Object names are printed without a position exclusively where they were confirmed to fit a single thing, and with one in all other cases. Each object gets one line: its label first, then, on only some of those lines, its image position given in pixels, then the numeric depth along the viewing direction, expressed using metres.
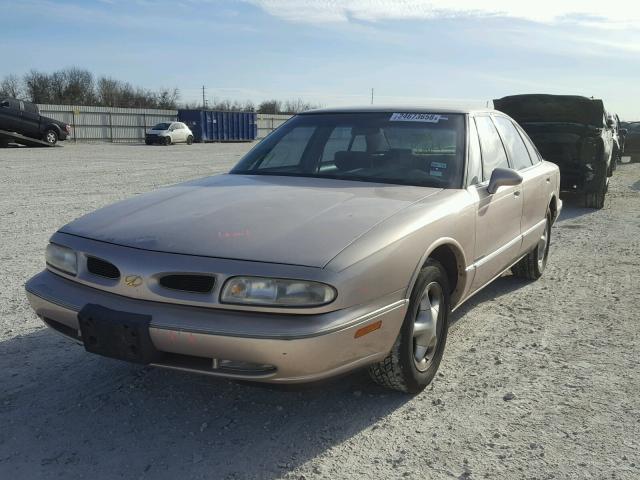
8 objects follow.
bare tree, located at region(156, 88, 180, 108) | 69.72
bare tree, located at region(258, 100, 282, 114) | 80.04
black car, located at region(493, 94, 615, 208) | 10.01
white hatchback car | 35.16
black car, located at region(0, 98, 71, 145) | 24.55
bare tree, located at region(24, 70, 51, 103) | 60.97
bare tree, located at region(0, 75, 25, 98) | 60.53
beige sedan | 2.48
